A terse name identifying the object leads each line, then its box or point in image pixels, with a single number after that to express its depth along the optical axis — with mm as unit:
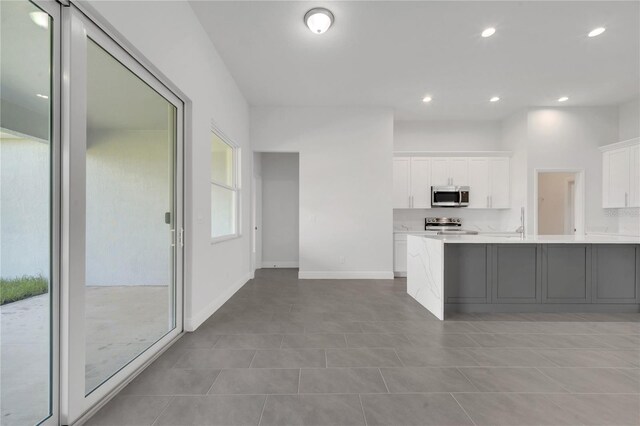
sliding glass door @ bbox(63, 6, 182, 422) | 1612
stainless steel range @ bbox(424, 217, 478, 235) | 6066
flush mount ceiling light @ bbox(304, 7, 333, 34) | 2947
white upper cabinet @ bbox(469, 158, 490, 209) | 6117
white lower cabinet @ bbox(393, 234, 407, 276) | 5734
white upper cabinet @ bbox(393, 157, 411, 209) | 6129
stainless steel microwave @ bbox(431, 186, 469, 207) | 5980
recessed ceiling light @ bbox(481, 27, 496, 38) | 3289
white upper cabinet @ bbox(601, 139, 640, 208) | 5023
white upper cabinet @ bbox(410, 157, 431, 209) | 6129
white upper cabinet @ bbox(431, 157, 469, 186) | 6121
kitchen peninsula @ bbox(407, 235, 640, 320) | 3531
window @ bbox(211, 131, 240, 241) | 3801
